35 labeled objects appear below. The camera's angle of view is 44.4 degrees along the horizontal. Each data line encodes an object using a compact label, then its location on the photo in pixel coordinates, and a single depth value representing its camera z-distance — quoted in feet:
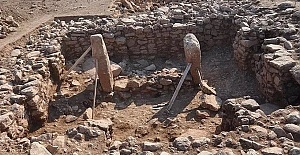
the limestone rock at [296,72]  23.08
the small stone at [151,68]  33.01
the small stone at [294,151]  16.94
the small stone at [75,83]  30.58
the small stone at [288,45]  26.40
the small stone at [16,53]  29.63
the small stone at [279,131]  18.70
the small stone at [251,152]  17.31
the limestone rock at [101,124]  22.42
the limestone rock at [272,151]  17.24
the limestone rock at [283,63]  24.02
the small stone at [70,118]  27.04
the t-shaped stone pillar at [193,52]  28.37
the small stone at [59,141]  19.79
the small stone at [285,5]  32.93
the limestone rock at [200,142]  18.71
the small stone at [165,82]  30.55
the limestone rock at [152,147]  18.79
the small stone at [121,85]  30.53
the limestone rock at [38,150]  18.33
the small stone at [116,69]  31.75
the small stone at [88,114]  27.02
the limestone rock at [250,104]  21.89
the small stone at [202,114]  26.94
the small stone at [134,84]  30.71
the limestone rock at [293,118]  19.46
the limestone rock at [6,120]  21.42
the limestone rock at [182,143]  18.74
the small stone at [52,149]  19.22
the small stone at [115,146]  19.51
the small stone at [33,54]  29.32
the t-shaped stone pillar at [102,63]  27.84
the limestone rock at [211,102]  27.53
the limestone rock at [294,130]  18.42
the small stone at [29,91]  24.63
